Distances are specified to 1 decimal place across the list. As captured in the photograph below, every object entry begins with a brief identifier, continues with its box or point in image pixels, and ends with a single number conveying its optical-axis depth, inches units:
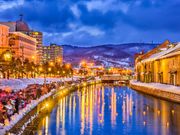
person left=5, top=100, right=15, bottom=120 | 771.4
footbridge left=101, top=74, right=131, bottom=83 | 5800.6
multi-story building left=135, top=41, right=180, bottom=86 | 2072.7
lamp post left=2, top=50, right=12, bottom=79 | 1788.7
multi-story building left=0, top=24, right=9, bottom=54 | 4556.1
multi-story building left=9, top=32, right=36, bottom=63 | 4963.7
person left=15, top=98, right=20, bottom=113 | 860.5
